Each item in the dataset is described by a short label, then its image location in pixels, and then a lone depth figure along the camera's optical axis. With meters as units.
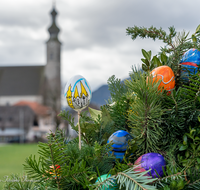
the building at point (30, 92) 22.56
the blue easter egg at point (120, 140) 0.50
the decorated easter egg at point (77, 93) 0.58
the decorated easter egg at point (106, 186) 0.40
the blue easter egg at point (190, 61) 0.51
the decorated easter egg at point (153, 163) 0.44
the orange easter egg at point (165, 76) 0.49
